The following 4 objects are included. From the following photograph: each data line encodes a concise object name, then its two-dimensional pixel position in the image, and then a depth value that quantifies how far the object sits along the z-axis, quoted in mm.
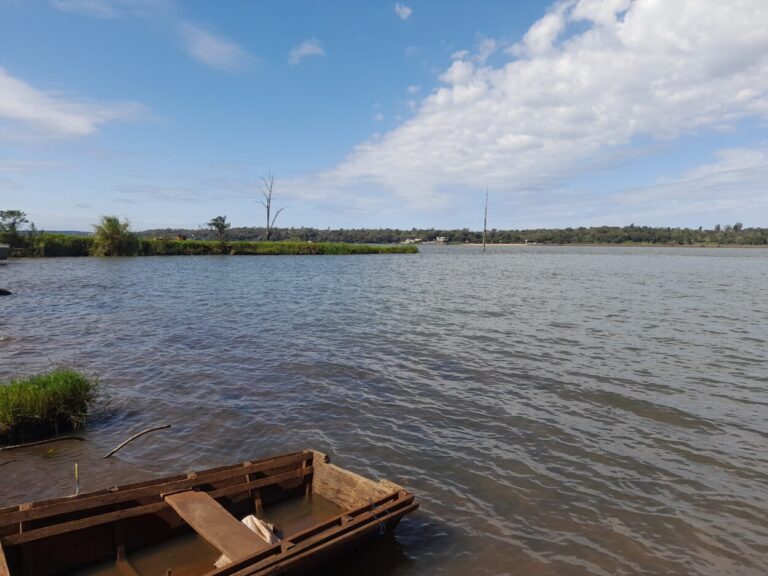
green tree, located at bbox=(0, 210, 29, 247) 64938
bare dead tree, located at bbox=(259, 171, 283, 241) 110500
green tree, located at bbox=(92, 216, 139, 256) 71750
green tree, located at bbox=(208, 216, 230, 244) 92756
